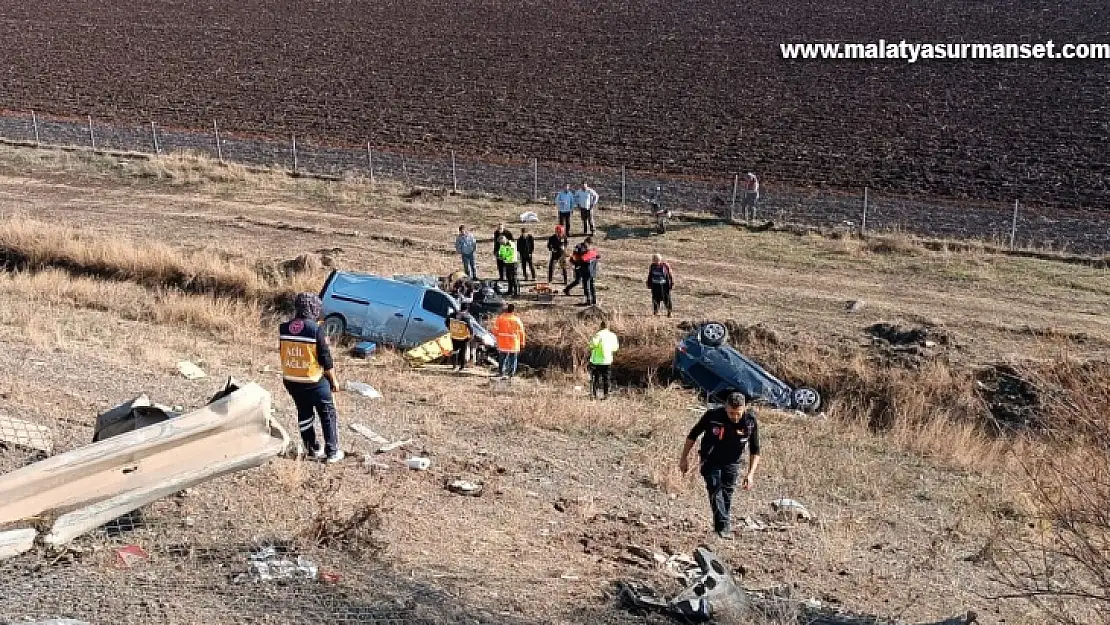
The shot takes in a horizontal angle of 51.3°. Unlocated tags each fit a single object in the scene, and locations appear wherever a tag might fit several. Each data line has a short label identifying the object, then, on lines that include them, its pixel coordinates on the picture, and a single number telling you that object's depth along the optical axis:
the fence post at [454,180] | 30.60
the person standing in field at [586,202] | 25.69
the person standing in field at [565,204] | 25.12
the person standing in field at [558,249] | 22.02
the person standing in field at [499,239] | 21.22
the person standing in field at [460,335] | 17.41
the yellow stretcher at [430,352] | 17.50
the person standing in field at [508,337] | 16.89
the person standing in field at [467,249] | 21.72
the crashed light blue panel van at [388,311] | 18.06
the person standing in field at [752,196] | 27.33
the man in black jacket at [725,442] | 9.22
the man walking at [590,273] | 20.28
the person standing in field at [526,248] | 22.17
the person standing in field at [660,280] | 19.78
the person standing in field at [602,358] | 15.99
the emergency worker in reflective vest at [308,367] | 9.64
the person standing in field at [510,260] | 20.97
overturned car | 16.45
